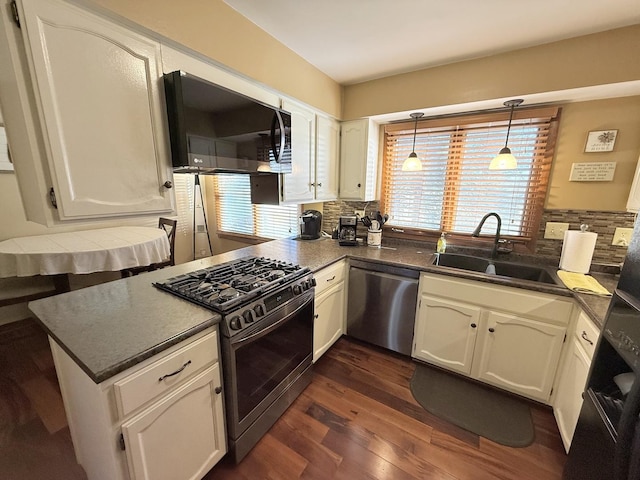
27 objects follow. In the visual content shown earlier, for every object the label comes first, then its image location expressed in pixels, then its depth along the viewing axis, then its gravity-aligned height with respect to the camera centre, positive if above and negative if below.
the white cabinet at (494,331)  1.61 -0.95
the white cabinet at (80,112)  0.87 +0.27
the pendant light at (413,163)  2.19 +0.22
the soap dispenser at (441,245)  2.22 -0.47
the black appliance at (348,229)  2.46 -0.38
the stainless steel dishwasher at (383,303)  2.04 -0.93
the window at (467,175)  2.00 +0.12
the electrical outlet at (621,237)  1.76 -0.30
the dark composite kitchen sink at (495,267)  1.93 -0.60
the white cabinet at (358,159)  2.45 +0.28
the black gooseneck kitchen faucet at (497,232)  1.97 -0.32
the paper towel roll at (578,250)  1.70 -0.39
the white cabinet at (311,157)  2.03 +0.27
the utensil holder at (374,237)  2.47 -0.45
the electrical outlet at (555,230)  1.95 -0.29
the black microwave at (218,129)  1.16 +0.29
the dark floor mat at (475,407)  1.57 -1.43
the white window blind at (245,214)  3.19 -0.35
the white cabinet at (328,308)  1.94 -0.95
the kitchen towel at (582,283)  1.49 -0.56
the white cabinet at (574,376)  1.30 -1.00
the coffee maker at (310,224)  2.58 -0.36
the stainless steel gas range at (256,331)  1.22 -0.74
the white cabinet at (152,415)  0.87 -0.86
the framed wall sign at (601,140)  1.75 +0.34
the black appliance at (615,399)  0.77 -0.71
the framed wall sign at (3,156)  2.39 +0.26
